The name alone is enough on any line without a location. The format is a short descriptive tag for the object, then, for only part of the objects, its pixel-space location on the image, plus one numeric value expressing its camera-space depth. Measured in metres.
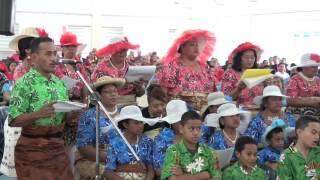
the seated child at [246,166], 3.35
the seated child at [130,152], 3.46
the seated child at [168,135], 3.47
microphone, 3.18
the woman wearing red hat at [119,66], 4.58
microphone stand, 3.22
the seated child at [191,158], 3.11
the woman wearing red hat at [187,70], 3.95
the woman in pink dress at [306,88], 4.17
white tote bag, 3.27
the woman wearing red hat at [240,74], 4.23
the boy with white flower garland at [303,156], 3.08
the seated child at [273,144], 3.71
